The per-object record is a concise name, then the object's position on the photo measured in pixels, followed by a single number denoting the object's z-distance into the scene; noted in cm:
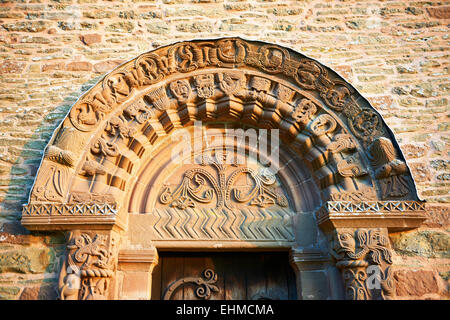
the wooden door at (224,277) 362
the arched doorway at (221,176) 326
